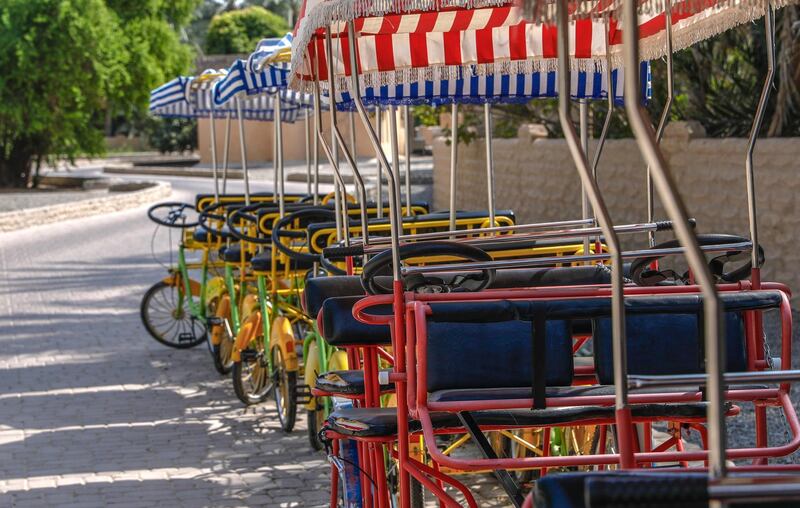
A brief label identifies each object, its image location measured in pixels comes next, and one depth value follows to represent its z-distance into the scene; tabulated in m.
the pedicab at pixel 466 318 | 2.61
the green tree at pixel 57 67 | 32.53
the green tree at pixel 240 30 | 63.94
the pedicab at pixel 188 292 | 9.79
